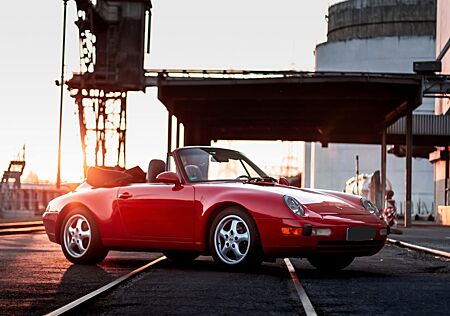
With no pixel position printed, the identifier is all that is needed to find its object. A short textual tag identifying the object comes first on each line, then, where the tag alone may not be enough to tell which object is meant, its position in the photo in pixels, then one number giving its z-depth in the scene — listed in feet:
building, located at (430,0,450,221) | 210.79
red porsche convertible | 36.55
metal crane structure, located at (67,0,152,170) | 175.01
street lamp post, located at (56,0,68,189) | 184.85
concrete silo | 300.81
